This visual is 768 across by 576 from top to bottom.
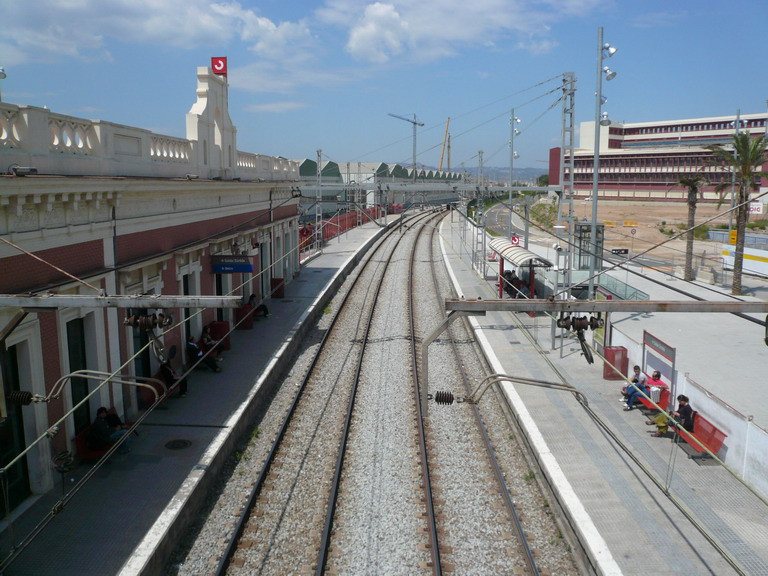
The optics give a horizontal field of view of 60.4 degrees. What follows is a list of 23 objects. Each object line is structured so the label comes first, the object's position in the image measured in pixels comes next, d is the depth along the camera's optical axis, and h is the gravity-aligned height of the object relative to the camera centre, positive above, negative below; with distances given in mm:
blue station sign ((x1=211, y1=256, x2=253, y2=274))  18062 -1935
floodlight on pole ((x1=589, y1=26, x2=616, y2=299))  17531 +2632
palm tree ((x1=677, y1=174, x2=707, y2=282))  30864 -366
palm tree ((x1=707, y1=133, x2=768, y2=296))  27719 +1073
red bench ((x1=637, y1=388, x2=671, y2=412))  12852 -4069
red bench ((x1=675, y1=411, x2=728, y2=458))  11109 -4179
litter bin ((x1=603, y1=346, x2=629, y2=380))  15383 -3903
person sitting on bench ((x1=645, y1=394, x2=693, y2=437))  11727 -4026
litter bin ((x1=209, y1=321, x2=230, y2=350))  18219 -3777
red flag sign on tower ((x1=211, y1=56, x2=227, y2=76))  21500 +4131
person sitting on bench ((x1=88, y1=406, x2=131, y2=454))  10906 -3951
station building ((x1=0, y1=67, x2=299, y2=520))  9438 -985
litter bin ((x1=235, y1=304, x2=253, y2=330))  20641 -3962
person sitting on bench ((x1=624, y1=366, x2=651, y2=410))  13441 -4015
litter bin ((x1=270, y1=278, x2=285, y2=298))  26420 -3887
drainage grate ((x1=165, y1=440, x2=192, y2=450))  11602 -4417
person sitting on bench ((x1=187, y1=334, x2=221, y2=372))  16109 -3945
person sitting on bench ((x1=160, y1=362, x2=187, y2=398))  13283 -3820
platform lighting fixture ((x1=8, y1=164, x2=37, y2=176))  9023 +324
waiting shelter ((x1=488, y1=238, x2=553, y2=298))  23609 -2629
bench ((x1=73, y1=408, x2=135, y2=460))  10898 -4182
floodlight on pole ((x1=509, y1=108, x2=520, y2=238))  35103 +2894
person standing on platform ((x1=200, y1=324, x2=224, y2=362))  16672 -3821
